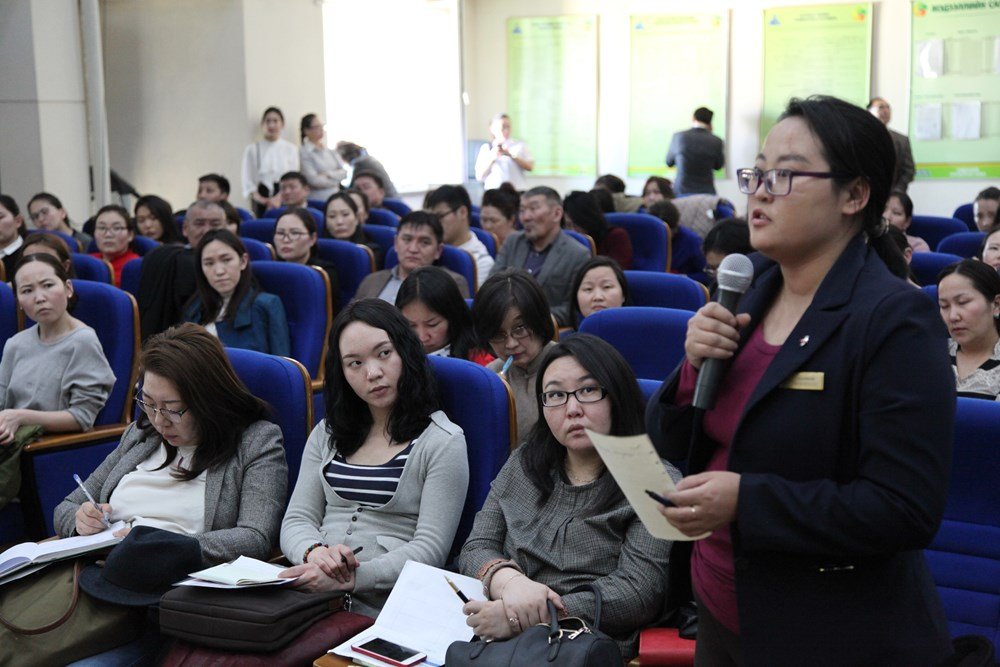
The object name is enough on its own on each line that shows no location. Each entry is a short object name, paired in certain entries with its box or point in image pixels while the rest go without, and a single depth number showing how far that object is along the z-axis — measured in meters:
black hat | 2.22
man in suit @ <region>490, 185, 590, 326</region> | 5.21
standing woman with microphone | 1.20
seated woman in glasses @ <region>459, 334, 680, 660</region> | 1.97
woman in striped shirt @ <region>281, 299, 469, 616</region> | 2.36
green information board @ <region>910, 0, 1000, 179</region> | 10.18
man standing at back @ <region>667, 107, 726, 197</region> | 10.50
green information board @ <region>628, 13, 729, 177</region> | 11.41
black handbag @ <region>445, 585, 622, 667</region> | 1.72
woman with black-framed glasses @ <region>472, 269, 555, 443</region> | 3.11
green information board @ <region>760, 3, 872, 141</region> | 10.73
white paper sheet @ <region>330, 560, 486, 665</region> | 2.01
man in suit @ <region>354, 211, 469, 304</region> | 4.76
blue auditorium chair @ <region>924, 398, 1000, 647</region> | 2.06
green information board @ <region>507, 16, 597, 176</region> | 12.21
